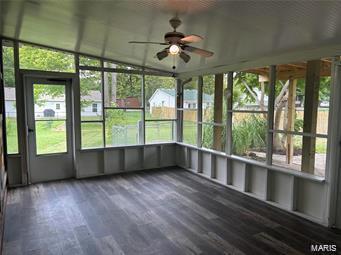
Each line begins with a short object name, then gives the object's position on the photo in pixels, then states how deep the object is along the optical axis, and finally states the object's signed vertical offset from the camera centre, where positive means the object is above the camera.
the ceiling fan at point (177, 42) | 2.80 +0.79
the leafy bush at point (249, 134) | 4.39 -0.46
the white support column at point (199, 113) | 5.72 -0.09
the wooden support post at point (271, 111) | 4.08 -0.03
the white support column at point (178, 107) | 6.44 +0.04
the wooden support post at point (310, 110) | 3.55 +0.00
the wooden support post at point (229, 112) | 4.87 -0.05
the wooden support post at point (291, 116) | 3.85 -0.10
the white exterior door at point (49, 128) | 5.08 -0.43
